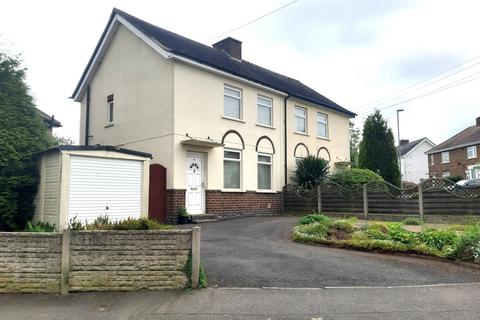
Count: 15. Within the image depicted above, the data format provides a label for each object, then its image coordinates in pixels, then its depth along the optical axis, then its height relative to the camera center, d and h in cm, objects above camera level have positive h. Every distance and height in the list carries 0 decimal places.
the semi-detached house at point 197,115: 1571 +374
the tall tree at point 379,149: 2300 +284
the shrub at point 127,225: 698 -40
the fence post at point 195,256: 634 -83
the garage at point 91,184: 1139 +53
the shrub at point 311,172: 1955 +137
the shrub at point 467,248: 805 -94
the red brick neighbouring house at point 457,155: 4562 +528
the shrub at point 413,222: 1313 -70
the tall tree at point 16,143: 986 +147
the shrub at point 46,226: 1070 -63
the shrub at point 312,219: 1218 -54
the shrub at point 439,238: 882 -83
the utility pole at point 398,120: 4057 +794
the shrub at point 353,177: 1898 +107
